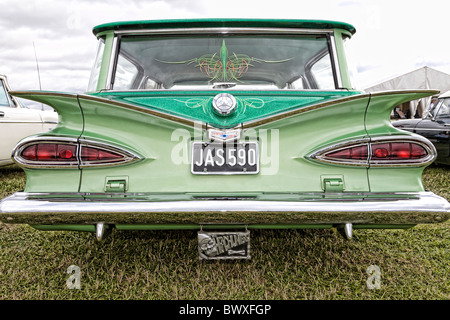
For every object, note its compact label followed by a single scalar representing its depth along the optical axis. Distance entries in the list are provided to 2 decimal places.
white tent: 12.43
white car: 5.22
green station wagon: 1.72
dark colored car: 5.49
